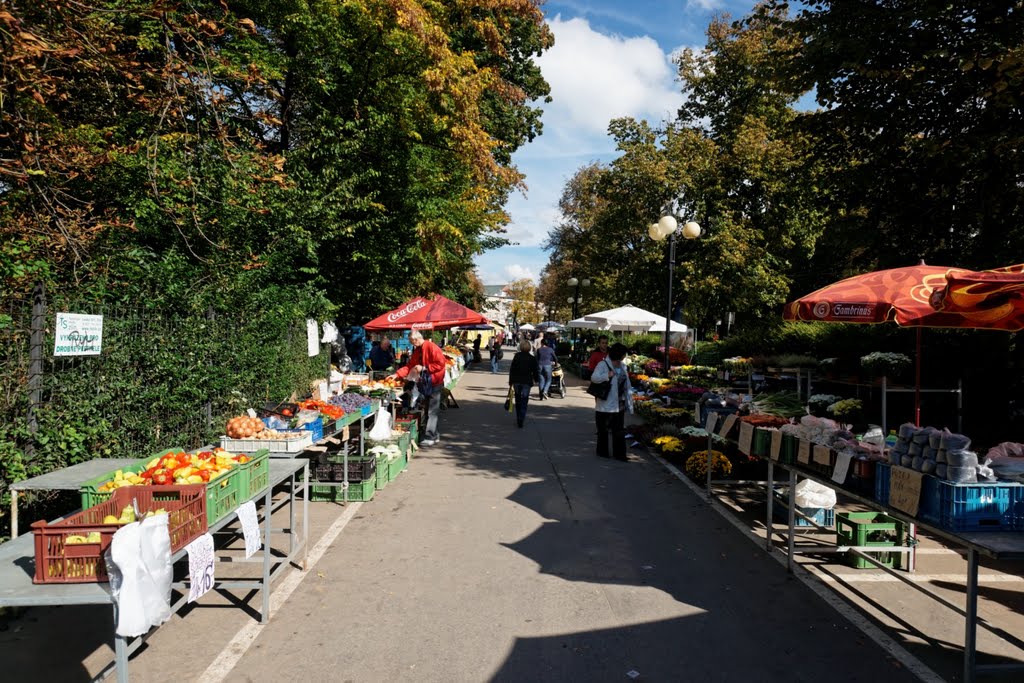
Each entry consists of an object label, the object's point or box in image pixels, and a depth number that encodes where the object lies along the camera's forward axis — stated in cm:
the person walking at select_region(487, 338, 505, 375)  3539
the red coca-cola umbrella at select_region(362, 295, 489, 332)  1396
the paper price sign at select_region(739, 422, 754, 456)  704
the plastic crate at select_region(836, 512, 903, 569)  605
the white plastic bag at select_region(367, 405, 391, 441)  970
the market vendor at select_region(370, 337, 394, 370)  1683
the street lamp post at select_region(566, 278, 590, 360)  3186
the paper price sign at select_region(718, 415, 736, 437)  779
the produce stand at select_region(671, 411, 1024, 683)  362
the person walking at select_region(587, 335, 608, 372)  1268
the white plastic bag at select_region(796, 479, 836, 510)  684
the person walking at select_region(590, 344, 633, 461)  1041
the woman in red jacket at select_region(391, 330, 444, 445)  1172
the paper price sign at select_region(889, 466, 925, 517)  420
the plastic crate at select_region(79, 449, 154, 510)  405
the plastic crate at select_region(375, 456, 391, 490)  880
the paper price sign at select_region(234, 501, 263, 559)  451
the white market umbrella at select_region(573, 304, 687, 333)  2009
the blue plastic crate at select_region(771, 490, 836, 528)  702
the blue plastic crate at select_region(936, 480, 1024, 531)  392
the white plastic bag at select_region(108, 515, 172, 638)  303
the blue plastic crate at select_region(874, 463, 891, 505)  461
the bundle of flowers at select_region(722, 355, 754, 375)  1870
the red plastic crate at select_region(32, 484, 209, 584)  314
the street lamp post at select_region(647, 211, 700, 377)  1423
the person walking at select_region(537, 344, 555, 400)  2122
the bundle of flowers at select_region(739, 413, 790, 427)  727
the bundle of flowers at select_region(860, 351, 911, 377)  1205
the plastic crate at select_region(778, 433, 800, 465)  599
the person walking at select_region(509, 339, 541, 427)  1418
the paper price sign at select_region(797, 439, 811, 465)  567
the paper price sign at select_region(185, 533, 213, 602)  368
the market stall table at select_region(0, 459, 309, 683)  303
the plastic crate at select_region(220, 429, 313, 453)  613
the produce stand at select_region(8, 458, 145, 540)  455
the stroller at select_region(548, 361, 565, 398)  2197
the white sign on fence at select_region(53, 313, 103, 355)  562
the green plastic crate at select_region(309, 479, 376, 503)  814
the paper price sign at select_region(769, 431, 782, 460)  621
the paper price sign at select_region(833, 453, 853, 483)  500
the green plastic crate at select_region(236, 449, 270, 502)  464
